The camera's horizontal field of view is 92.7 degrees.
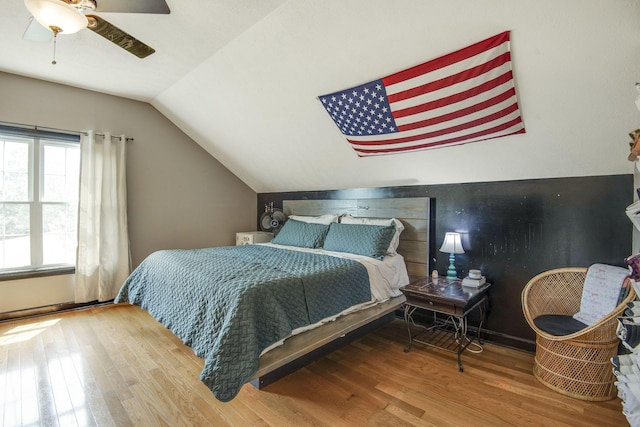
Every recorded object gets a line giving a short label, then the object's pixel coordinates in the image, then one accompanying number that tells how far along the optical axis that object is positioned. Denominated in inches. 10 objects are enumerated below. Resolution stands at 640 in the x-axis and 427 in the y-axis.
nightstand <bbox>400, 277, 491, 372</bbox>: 89.7
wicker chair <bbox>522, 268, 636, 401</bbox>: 72.6
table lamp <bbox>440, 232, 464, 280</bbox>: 106.0
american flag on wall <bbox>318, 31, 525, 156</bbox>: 74.3
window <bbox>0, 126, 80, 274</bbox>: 123.6
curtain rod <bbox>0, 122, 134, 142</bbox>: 121.4
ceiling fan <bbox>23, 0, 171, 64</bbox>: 56.3
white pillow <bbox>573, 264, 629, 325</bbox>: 74.4
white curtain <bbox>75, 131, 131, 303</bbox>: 134.8
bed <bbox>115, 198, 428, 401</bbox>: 68.6
